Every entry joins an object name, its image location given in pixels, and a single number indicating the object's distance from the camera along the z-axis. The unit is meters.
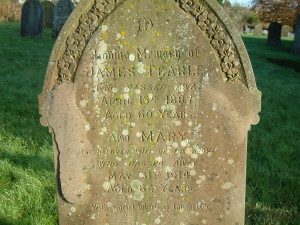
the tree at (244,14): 45.09
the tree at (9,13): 24.16
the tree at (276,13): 22.55
